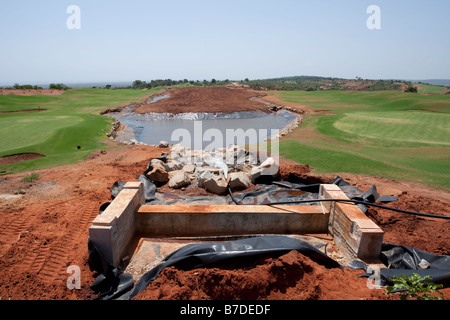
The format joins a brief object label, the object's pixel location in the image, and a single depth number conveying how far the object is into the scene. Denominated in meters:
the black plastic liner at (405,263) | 3.97
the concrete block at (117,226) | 4.51
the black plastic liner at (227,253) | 4.26
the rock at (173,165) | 9.85
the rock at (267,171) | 8.49
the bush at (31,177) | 8.08
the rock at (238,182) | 8.22
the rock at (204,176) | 8.55
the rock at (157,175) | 8.71
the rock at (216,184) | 8.08
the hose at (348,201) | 4.90
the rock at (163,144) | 14.90
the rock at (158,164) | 9.16
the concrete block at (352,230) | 4.78
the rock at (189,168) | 9.66
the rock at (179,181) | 8.59
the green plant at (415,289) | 3.05
